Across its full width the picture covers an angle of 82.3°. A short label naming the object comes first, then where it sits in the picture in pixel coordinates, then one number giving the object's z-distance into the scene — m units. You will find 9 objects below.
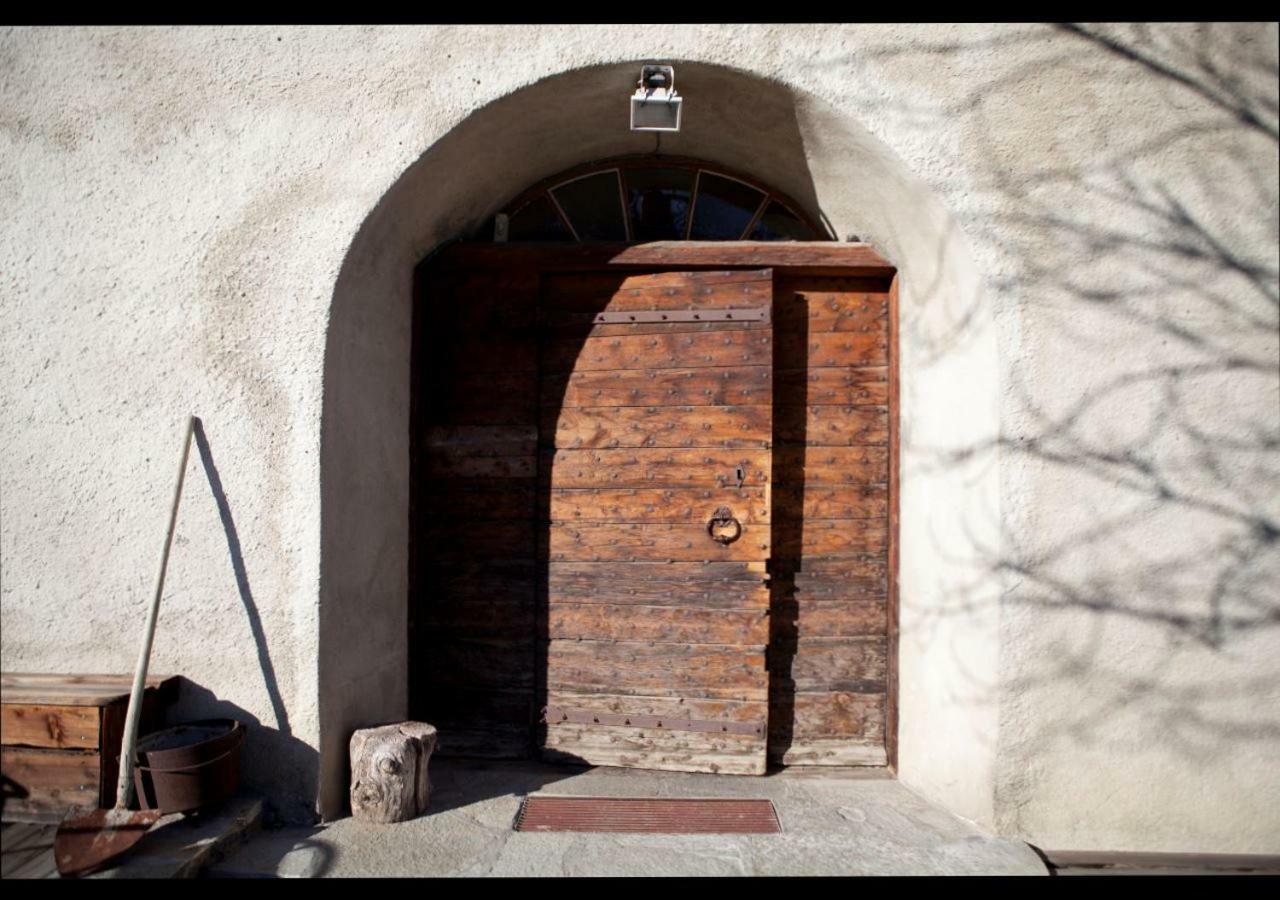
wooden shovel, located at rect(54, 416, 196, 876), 2.26
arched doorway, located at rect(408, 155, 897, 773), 3.30
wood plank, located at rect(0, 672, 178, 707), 2.53
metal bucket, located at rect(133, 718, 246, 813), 2.44
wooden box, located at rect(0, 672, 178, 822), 2.52
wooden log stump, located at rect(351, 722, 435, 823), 2.71
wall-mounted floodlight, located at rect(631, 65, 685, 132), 2.88
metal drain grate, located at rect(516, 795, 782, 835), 2.79
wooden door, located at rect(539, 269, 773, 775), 3.29
